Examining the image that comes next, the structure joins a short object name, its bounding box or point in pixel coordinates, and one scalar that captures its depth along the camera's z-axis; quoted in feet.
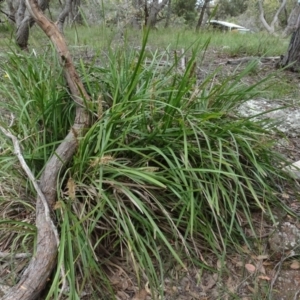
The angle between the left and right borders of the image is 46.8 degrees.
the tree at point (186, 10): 54.70
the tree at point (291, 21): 46.11
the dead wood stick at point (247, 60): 15.42
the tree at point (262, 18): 71.07
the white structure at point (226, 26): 51.52
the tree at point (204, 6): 51.25
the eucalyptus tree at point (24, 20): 13.84
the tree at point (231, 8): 85.53
